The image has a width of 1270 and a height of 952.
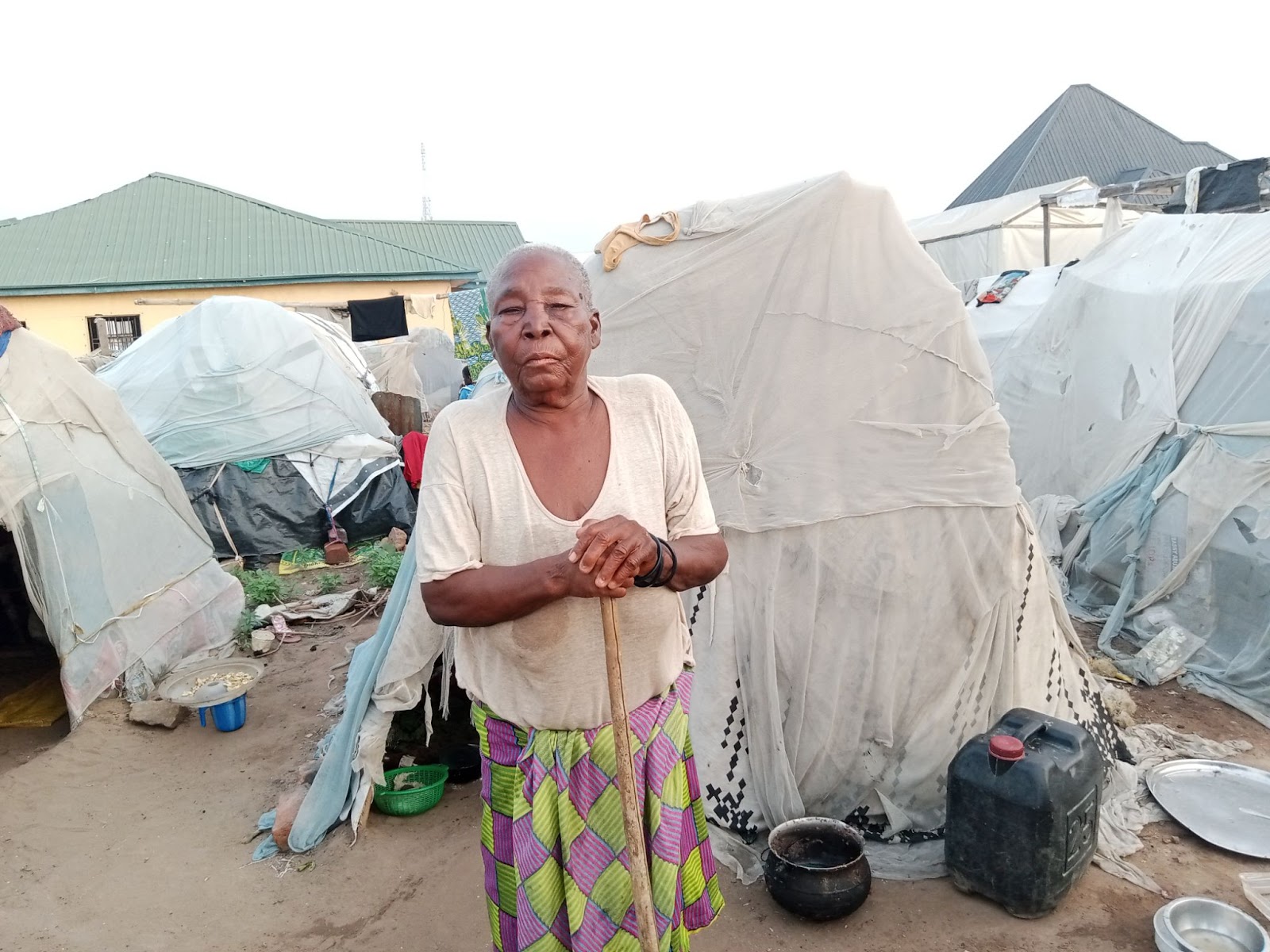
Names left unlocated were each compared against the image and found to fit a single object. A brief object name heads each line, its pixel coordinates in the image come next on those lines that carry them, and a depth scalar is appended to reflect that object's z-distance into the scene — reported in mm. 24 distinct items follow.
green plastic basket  4336
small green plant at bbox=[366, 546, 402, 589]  8367
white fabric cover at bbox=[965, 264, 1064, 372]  8763
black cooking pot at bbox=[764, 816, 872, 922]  3254
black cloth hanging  17875
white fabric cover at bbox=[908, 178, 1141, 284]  15961
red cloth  10359
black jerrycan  3184
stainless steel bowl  2971
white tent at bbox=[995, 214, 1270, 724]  5484
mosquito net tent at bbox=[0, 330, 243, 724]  5543
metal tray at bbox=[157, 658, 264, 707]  5523
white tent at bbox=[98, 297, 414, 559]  9469
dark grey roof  24031
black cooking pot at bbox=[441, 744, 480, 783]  4652
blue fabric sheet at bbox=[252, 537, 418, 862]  4172
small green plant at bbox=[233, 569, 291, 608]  8062
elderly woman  1700
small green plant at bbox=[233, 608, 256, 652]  7160
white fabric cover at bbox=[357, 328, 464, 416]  15102
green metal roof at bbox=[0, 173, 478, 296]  19312
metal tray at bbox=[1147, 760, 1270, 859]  3732
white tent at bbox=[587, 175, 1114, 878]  3746
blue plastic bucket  5578
